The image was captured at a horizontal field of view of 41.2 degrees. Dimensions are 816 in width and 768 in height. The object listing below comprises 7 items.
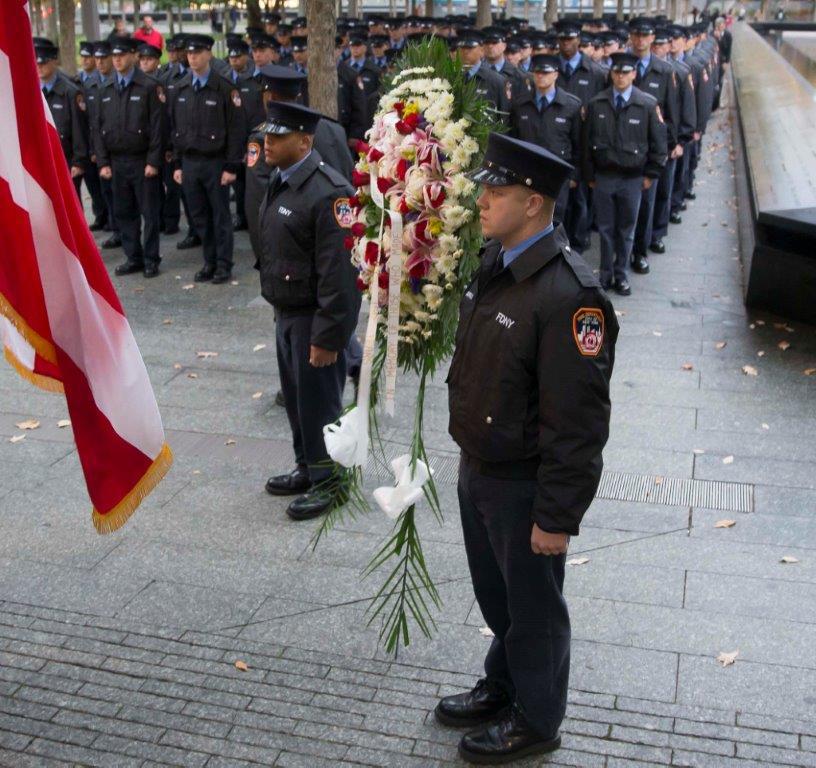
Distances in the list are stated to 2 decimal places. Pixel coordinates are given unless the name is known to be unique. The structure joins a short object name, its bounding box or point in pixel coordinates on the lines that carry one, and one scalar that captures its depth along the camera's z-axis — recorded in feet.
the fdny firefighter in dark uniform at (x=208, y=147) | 34.35
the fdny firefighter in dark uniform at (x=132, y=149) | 35.47
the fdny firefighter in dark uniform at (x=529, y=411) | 10.41
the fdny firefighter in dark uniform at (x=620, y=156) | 32.45
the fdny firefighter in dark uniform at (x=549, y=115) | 34.42
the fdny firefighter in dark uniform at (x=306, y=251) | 17.54
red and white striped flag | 10.73
